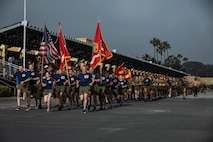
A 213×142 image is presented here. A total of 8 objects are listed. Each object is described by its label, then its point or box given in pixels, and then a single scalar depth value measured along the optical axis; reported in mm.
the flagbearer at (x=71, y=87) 16236
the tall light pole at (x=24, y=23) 24828
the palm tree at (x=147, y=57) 109325
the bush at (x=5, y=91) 25539
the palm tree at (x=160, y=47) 113562
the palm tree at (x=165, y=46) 113762
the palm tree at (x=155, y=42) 112219
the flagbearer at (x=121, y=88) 18703
